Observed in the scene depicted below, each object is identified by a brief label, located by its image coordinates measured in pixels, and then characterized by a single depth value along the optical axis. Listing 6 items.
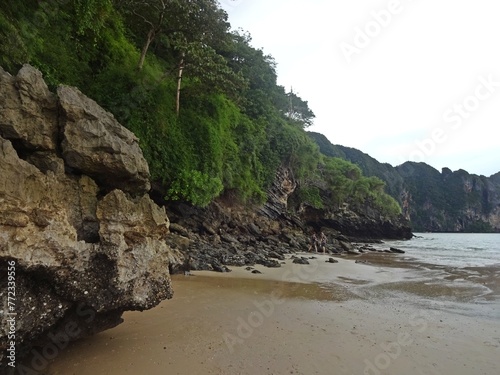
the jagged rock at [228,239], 21.98
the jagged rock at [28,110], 4.36
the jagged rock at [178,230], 18.85
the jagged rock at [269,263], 15.74
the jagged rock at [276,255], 19.34
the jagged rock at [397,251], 28.38
